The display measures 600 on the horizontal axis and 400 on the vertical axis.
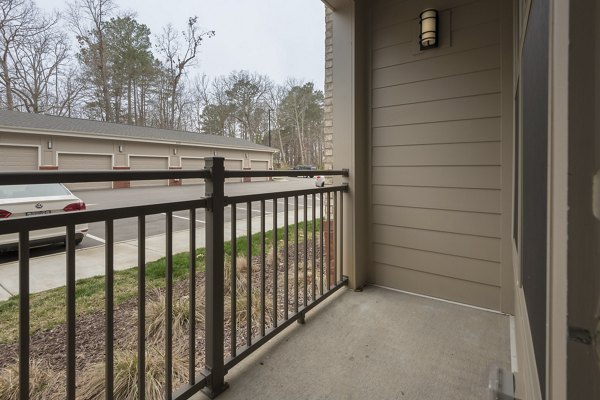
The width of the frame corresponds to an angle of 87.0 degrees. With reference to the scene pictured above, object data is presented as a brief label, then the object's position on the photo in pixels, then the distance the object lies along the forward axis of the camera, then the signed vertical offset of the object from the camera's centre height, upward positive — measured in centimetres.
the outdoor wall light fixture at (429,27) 228 +119
